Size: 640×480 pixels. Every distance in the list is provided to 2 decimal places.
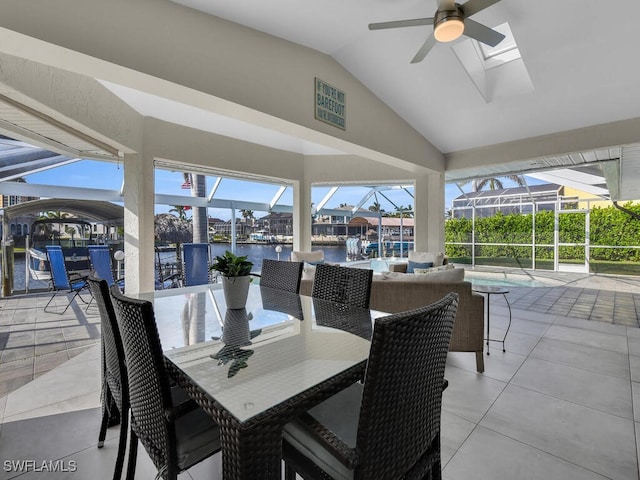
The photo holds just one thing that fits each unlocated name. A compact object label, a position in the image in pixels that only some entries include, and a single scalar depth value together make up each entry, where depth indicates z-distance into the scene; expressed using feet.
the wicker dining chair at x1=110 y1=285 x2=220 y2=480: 3.37
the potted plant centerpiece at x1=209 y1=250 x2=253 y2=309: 6.46
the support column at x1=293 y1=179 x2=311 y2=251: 19.10
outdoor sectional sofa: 8.49
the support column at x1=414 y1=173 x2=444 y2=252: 17.95
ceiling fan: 7.07
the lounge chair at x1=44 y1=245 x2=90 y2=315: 14.10
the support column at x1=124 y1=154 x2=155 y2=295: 12.11
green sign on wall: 10.38
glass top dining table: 2.72
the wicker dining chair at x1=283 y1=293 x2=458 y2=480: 2.63
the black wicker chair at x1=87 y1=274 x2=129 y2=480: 4.45
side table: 9.89
